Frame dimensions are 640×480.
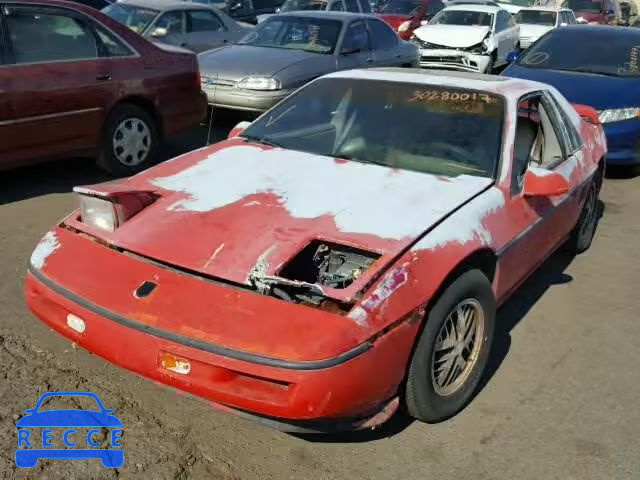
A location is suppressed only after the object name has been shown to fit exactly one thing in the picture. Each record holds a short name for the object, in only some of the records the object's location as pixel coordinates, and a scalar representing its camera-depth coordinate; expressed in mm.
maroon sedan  5516
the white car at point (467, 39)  13000
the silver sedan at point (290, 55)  8086
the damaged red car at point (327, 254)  2443
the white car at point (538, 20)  16453
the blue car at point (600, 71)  6902
